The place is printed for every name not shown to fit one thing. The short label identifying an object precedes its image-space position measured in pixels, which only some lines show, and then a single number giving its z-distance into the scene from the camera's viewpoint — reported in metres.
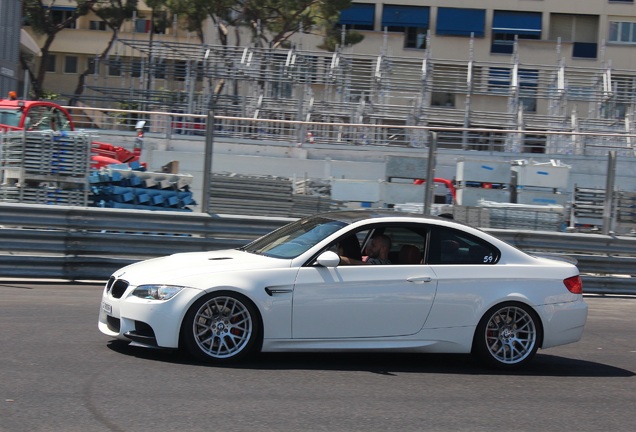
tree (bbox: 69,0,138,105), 51.59
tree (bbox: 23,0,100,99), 50.12
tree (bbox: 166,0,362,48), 43.66
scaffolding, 35.47
